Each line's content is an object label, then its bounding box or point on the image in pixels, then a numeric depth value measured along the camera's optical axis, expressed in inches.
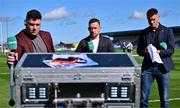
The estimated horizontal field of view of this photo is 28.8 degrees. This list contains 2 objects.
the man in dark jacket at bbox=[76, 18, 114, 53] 188.9
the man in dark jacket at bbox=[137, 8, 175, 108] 207.1
